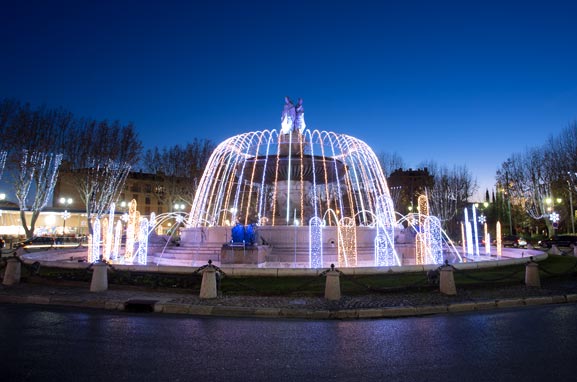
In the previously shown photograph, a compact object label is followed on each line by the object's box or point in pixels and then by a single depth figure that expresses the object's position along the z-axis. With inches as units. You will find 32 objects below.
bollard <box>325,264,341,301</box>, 457.1
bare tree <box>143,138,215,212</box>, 1879.9
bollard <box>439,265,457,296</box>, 483.8
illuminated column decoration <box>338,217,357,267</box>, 752.5
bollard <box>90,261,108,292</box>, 502.9
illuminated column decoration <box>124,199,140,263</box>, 913.9
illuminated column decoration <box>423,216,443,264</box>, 877.2
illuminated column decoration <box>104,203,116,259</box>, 900.6
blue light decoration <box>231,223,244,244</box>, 701.3
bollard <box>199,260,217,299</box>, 460.1
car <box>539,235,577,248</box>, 1540.2
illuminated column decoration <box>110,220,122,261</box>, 946.1
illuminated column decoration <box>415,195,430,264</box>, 846.5
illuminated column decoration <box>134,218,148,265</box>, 879.7
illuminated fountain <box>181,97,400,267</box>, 756.6
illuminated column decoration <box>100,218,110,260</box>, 916.0
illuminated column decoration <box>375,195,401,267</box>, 778.8
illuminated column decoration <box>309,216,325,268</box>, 738.8
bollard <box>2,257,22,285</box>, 554.3
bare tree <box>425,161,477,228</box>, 2073.1
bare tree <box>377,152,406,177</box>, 2150.6
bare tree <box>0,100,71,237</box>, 1341.0
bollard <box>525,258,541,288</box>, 537.0
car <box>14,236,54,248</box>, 1531.7
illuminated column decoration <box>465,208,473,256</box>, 1174.0
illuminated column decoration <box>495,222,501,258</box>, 1061.5
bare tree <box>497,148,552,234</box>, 1969.7
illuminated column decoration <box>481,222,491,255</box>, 1175.5
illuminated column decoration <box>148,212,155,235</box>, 1058.4
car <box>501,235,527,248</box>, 1638.0
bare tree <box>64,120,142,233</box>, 1518.2
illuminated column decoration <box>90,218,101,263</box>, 915.0
